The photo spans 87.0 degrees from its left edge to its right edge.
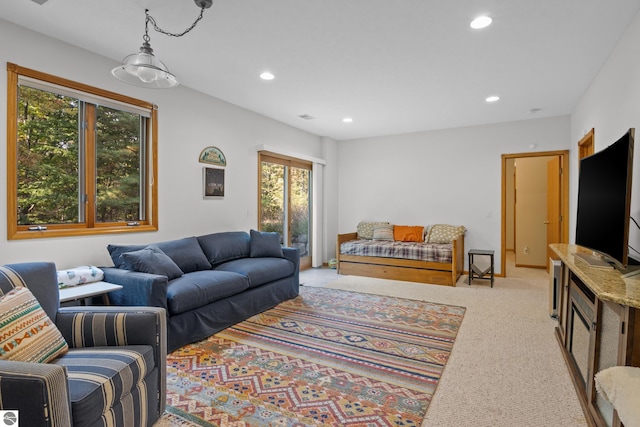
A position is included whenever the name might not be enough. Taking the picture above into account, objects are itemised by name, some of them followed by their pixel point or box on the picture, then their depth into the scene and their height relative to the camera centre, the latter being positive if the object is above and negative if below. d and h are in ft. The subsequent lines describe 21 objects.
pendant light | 7.11 +2.96
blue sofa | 8.86 -2.20
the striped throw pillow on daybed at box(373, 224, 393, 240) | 20.10 -1.46
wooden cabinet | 4.63 -2.00
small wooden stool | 16.75 -3.03
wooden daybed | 16.52 -3.14
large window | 8.78 +1.40
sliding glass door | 17.54 +0.42
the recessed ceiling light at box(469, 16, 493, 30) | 8.11 +4.57
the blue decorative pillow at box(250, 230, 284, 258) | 13.99 -1.63
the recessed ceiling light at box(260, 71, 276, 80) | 11.60 +4.60
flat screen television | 6.00 +0.15
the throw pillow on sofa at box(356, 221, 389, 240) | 21.09 -1.37
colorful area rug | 6.41 -3.88
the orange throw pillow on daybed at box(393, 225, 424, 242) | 19.68 -1.51
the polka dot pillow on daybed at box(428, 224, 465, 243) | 18.70 -1.38
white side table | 7.67 -2.03
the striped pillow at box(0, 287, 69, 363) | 4.65 -1.85
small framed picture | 13.79 +1.01
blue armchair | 3.75 -2.35
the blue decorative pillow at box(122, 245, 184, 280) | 9.40 -1.60
